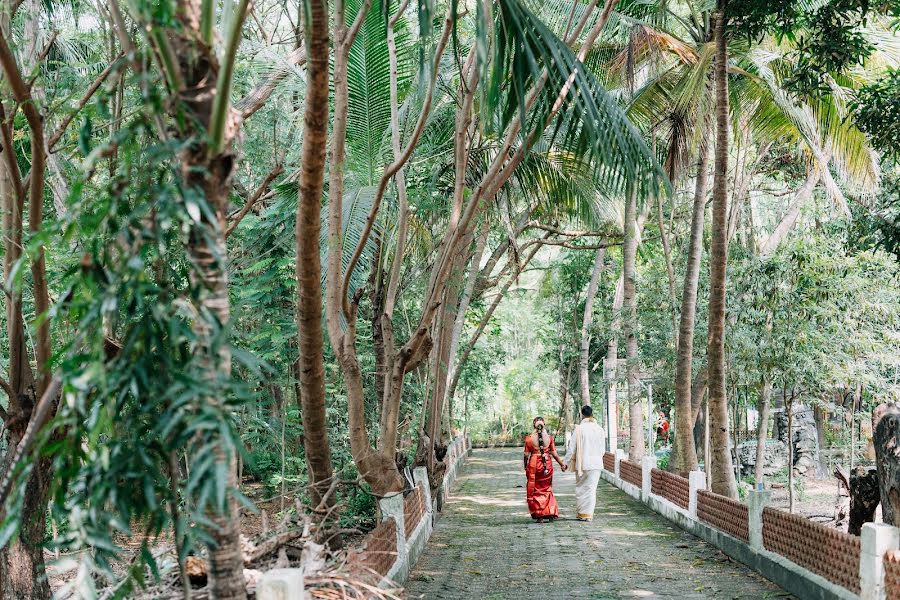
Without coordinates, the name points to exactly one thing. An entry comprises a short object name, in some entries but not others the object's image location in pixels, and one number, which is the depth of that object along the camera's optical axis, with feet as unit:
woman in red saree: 45.39
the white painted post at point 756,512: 31.40
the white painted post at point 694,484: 40.81
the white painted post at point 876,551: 21.33
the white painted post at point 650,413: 64.85
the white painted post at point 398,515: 29.27
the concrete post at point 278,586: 14.67
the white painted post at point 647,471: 52.20
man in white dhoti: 45.70
